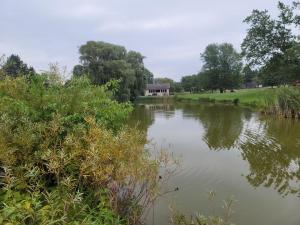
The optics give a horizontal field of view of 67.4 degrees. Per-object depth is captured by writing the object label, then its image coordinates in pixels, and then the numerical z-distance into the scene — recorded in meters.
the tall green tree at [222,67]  50.75
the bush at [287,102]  14.98
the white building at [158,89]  70.48
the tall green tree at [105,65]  27.63
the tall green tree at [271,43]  26.39
